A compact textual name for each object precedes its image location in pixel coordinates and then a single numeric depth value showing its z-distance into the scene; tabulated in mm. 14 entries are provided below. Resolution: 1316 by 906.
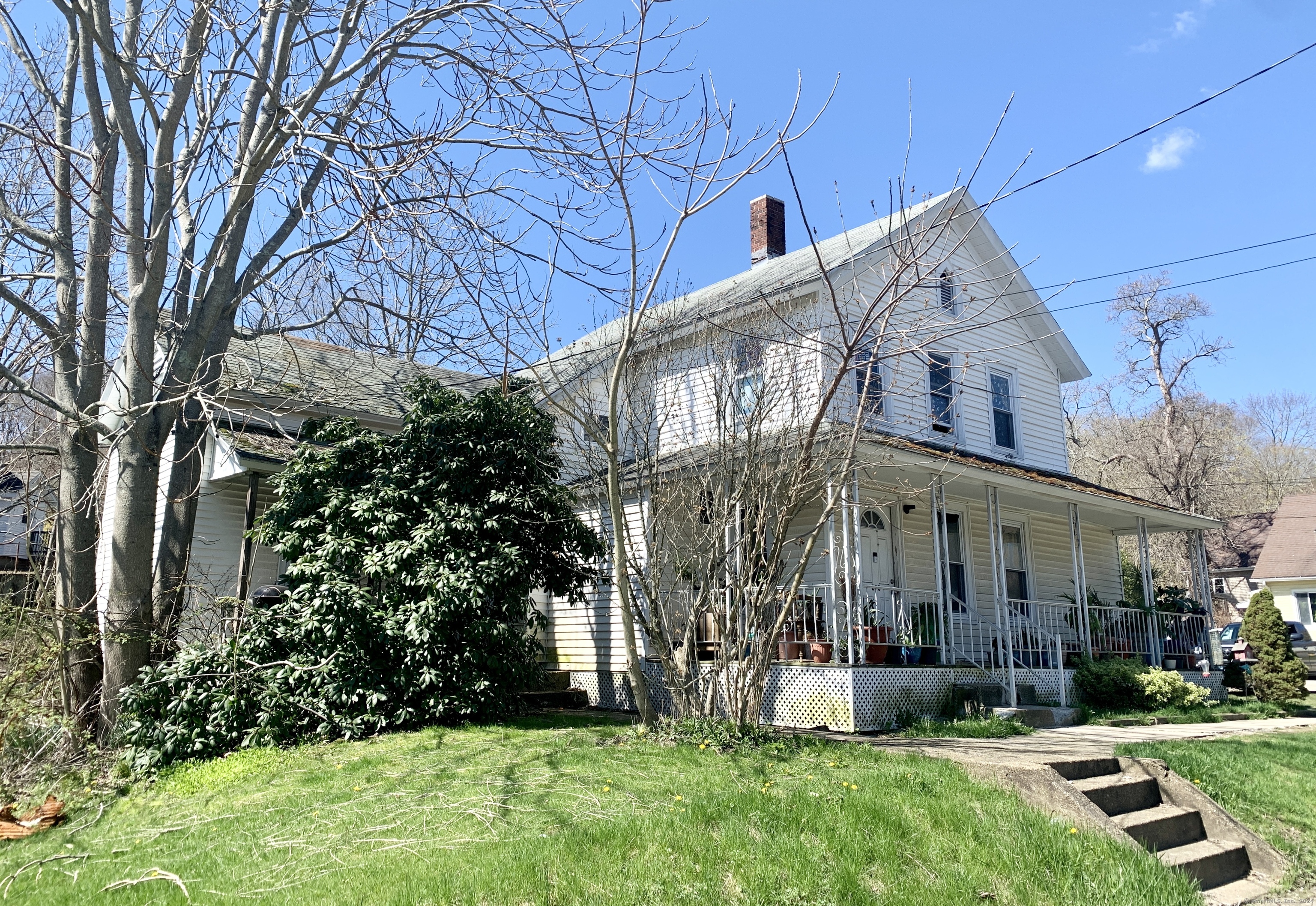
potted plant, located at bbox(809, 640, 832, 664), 12023
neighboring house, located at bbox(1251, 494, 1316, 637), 37500
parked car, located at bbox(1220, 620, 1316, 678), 26172
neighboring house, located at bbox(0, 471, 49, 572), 11148
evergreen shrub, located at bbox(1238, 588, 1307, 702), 16375
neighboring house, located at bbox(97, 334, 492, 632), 12070
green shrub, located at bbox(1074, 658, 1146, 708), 13828
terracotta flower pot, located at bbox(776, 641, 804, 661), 12391
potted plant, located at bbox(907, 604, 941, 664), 12516
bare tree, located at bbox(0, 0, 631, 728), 9812
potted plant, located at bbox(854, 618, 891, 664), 11883
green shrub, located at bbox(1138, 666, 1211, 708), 13688
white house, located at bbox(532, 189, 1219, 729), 11547
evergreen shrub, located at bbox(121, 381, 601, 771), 9938
